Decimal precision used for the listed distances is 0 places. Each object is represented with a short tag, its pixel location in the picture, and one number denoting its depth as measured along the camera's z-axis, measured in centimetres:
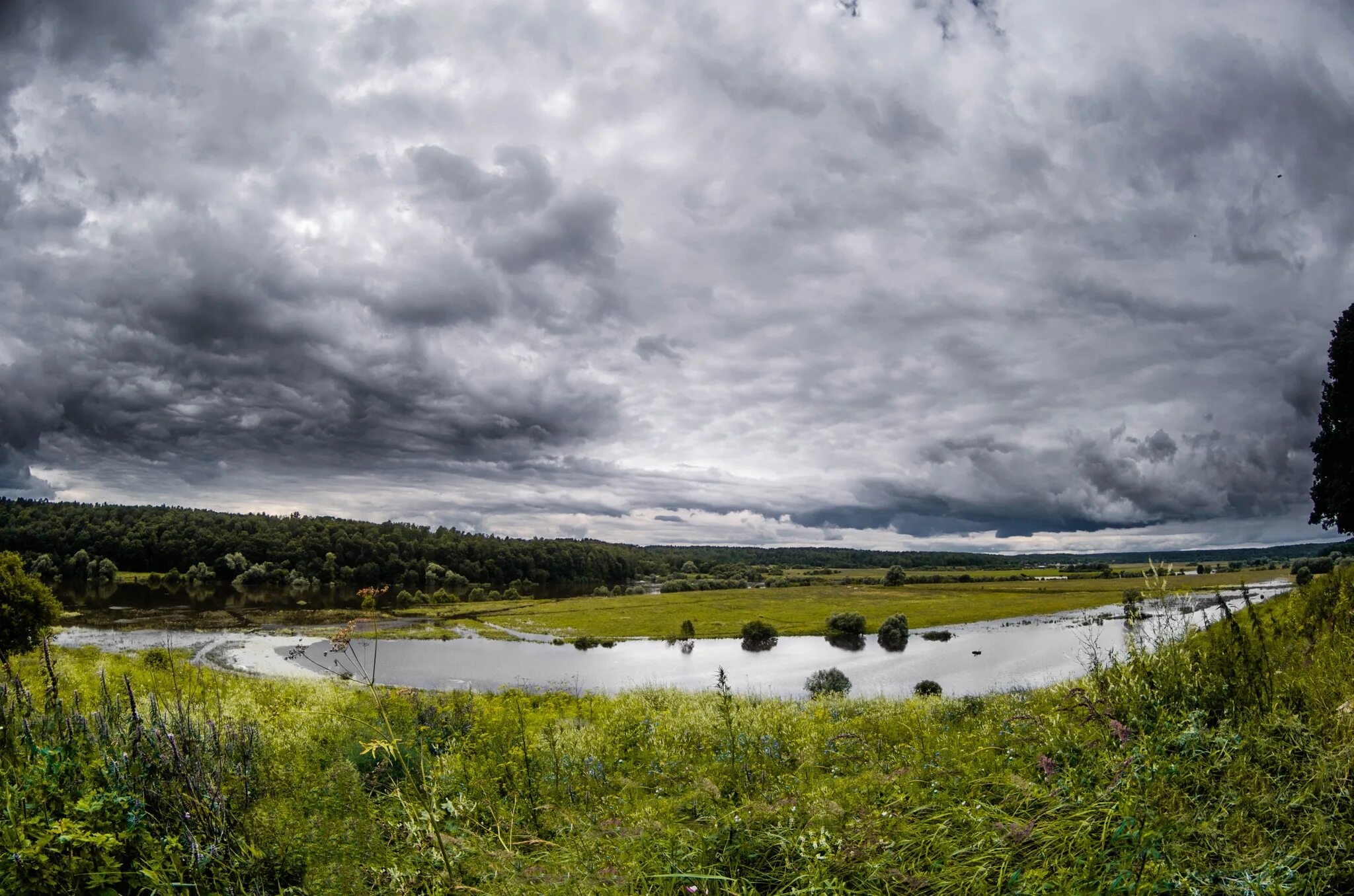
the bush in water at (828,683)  3756
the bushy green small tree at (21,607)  2683
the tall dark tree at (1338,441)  3095
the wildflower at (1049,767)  459
